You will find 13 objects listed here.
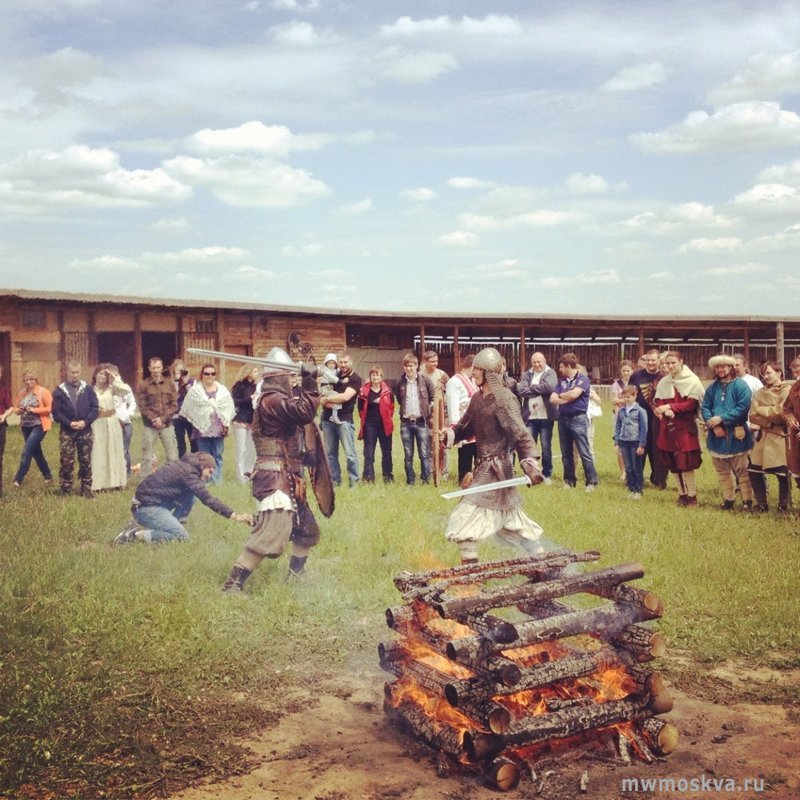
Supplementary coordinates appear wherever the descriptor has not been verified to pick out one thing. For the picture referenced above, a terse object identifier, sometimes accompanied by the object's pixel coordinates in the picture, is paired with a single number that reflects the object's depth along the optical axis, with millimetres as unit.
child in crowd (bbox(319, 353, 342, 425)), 12523
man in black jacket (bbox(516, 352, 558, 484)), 12711
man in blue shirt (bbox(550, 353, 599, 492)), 12289
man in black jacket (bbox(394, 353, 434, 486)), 12547
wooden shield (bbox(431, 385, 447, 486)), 12500
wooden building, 21609
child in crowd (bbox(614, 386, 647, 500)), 11992
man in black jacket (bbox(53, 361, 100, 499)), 12438
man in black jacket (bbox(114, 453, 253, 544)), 9117
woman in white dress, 12773
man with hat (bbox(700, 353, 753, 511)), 10742
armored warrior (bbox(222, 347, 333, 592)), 7094
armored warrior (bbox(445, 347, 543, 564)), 6996
